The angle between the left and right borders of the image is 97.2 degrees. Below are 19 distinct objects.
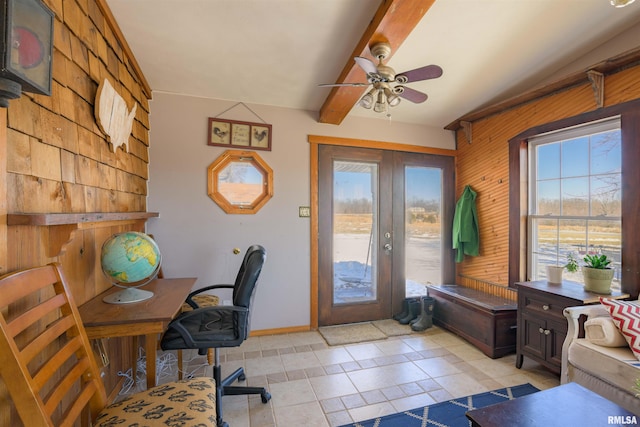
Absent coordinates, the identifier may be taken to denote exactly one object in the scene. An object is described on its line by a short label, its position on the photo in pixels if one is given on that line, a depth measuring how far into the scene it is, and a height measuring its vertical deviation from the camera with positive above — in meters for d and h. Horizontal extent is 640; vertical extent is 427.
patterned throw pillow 1.61 -0.60
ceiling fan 1.82 +0.92
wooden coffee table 1.17 -0.85
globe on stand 1.61 -0.27
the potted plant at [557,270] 2.35 -0.45
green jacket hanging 3.43 -0.13
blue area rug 1.76 -1.29
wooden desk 1.42 -0.54
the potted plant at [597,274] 2.11 -0.43
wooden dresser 2.10 -0.79
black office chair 1.74 -0.77
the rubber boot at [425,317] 3.18 -1.16
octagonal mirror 2.92 +0.35
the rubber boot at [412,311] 3.35 -1.15
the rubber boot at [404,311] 3.44 -1.17
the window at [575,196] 2.31 +0.20
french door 3.30 -0.18
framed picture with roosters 2.93 +0.85
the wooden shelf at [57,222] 1.10 -0.04
